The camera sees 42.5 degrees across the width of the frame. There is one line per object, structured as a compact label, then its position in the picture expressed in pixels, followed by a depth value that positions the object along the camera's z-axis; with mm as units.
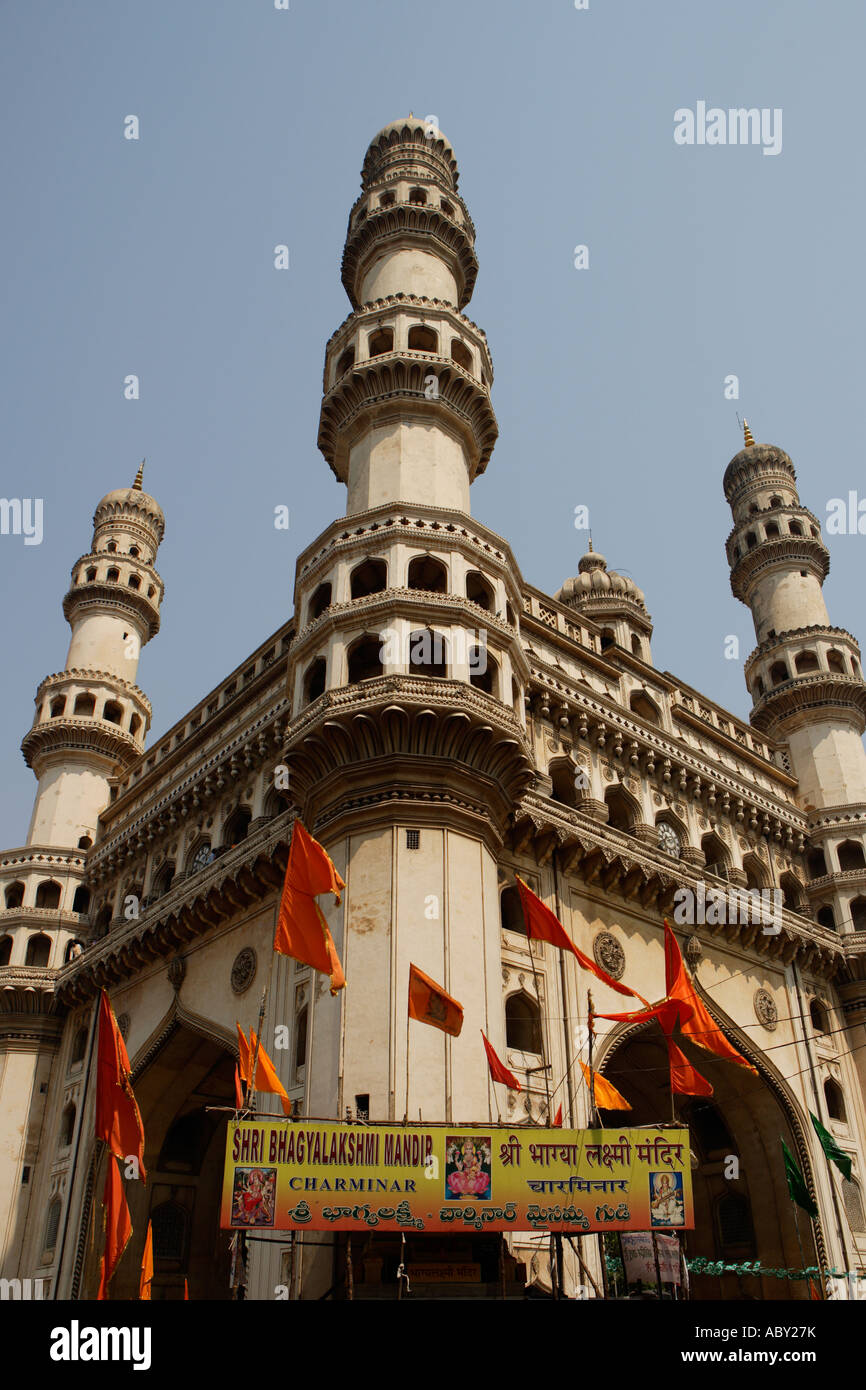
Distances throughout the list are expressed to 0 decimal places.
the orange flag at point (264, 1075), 16969
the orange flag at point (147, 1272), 19422
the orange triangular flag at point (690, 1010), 18750
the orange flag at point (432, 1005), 17234
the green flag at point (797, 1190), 23062
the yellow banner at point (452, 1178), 14766
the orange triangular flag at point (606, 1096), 18719
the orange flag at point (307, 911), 17016
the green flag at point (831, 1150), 23594
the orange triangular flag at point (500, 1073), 17188
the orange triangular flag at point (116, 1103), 17016
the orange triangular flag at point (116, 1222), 16641
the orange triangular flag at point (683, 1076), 18547
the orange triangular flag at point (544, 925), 18856
